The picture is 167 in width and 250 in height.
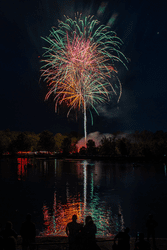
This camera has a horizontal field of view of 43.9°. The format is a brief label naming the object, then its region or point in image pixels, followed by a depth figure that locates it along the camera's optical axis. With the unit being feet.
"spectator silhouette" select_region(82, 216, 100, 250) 24.09
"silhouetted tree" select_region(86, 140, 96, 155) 544.62
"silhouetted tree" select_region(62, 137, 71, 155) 579.07
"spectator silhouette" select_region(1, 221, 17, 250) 24.20
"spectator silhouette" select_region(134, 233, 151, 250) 22.91
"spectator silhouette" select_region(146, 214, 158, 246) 33.55
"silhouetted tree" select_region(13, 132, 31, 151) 544.21
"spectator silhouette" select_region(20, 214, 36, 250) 27.47
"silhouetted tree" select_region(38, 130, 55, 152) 583.58
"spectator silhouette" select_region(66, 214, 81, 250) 24.68
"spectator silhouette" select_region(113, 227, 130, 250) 23.98
